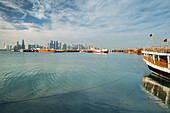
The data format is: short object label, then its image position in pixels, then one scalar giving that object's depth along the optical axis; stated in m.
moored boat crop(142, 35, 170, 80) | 19.53
